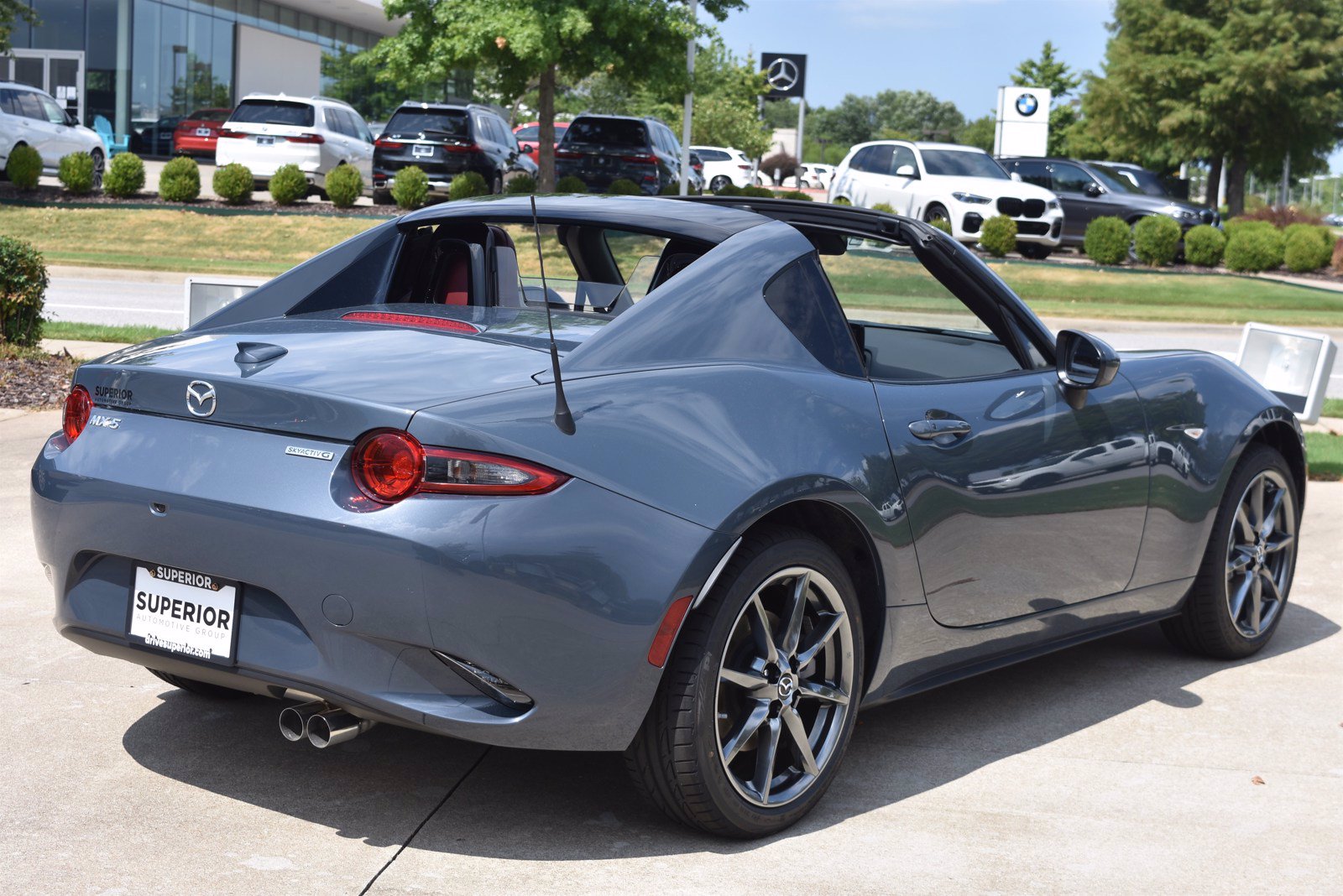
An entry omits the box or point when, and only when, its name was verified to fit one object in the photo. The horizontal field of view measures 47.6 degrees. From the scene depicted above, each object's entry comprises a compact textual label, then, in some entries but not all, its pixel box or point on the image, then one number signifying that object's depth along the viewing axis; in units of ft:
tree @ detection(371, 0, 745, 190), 80.69
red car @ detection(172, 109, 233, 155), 129.90
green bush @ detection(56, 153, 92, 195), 83.71
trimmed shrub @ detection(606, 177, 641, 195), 79.20
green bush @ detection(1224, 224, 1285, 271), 83.20
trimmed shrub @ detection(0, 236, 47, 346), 33.81
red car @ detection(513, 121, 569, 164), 123.65
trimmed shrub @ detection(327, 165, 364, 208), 81.46
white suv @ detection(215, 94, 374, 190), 87.71
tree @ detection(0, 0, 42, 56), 91.86
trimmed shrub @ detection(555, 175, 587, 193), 80.72
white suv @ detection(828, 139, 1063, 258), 79.71
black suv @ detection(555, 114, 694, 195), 89.25
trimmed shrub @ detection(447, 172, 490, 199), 78.84
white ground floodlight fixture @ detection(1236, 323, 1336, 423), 28.07
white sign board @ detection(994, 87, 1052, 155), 119.75
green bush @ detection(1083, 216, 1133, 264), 80.38
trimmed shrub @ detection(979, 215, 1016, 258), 77.15
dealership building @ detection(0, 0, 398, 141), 140.56
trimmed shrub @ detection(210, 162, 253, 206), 83.15
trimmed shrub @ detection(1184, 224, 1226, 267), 82.48
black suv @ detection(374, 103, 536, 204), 83.20
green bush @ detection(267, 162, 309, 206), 82.64
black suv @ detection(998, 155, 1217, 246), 90.48
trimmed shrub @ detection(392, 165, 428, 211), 79.46
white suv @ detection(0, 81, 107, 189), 86.84
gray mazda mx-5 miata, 10.37
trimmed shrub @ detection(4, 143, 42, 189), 82.07
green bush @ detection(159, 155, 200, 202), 82.23
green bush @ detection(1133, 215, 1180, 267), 80.79
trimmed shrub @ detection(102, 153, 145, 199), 83.46
